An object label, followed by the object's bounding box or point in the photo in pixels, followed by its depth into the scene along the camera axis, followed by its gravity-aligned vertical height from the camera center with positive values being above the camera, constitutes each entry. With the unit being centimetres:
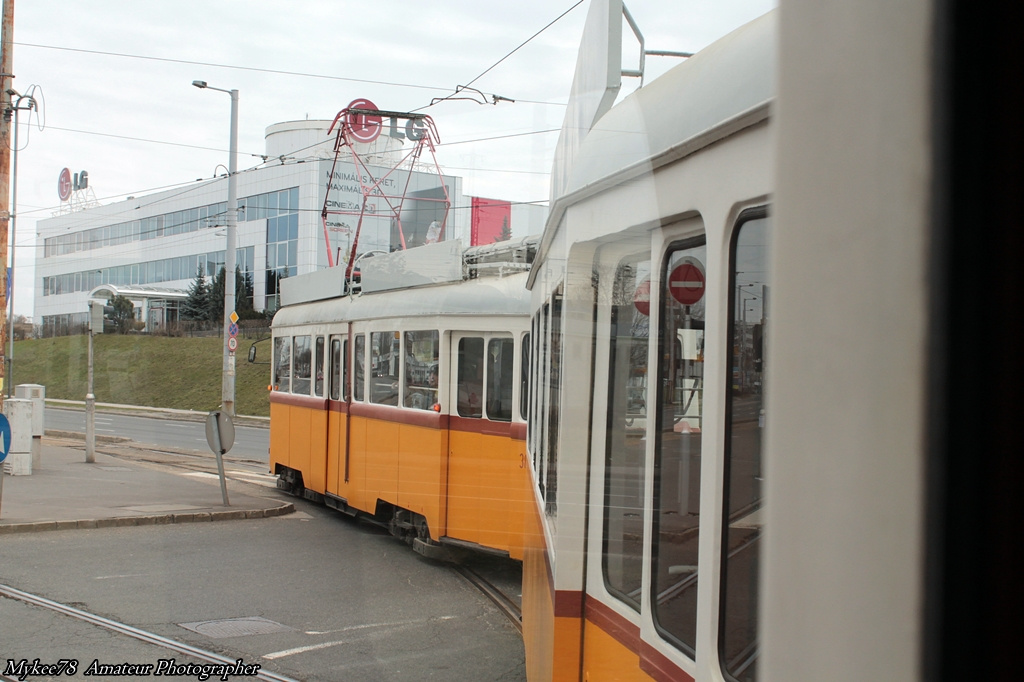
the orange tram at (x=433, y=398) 756 -49
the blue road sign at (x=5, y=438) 898 -102
